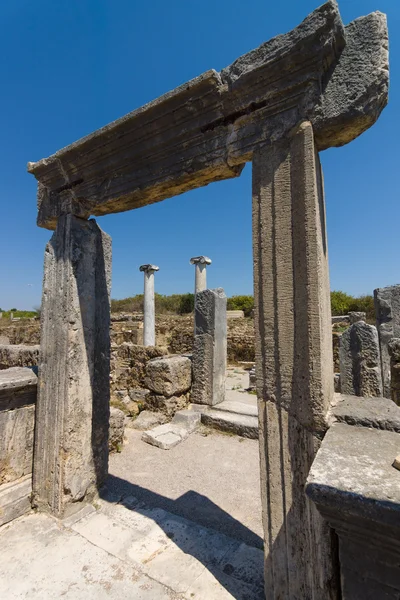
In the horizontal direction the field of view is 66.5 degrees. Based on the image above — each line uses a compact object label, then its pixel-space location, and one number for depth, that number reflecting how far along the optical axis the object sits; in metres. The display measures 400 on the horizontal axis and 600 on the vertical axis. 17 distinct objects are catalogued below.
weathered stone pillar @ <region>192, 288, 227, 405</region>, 5.92
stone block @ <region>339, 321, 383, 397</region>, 3.31
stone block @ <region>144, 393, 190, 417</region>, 5.57
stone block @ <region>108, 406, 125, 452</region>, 4.37
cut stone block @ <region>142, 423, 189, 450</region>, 4.62
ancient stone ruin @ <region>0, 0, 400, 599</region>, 1.16
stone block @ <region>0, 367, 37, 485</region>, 2.53
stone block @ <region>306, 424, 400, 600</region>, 0.93
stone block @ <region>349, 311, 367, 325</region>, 11.66
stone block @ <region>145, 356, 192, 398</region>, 5.56
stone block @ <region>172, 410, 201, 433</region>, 5.27
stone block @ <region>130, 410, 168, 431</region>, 5.34
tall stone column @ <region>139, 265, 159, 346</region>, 12.37
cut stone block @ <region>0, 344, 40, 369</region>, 5.71
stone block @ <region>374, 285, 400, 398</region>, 6.61
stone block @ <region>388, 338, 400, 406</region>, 4.60
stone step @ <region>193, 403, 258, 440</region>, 4.95
